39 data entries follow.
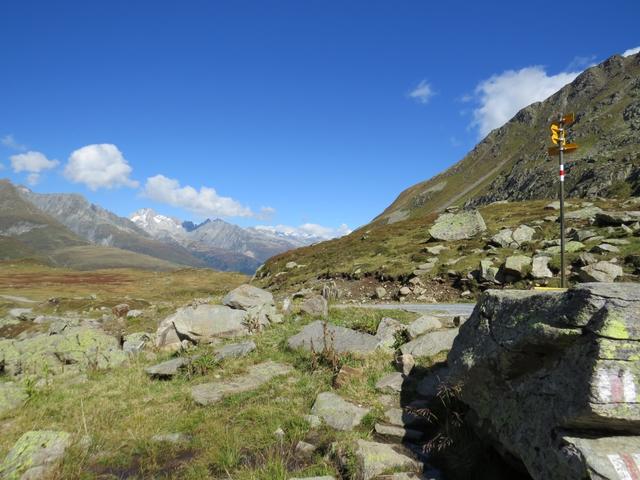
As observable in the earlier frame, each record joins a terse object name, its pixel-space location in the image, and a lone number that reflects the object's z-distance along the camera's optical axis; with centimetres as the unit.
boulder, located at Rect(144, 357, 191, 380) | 1316
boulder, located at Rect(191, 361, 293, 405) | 1083
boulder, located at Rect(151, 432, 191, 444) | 851
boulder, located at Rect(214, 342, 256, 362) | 1402
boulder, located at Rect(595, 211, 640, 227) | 2777
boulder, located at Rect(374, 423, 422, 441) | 786
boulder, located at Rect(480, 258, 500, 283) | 2409
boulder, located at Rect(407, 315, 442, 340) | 1324
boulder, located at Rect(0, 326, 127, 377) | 1530
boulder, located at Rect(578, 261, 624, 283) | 1878
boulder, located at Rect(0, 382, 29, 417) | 1113
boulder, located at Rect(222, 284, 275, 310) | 1998
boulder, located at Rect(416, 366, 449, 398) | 940
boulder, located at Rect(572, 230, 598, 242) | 2672
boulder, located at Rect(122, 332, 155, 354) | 1711
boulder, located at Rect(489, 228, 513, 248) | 3083
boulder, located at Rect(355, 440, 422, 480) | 654
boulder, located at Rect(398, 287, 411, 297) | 2680
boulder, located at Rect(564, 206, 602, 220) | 3708
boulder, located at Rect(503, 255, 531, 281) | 2278
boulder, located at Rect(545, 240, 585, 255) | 2484
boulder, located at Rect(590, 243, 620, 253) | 2291
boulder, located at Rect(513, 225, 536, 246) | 3082
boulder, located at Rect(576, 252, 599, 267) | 2166
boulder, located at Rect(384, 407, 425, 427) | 841
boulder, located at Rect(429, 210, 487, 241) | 3831
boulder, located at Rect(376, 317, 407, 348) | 1336
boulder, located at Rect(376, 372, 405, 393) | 991
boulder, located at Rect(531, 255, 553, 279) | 2200
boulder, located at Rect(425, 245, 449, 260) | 3399
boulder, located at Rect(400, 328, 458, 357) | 1197
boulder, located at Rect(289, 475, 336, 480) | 643
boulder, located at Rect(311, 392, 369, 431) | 850
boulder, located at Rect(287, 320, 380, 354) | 1297
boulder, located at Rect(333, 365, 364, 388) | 1038
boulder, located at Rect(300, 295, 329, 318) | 1893
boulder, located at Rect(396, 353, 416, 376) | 1090
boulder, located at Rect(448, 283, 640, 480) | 471
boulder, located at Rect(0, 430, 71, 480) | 708
